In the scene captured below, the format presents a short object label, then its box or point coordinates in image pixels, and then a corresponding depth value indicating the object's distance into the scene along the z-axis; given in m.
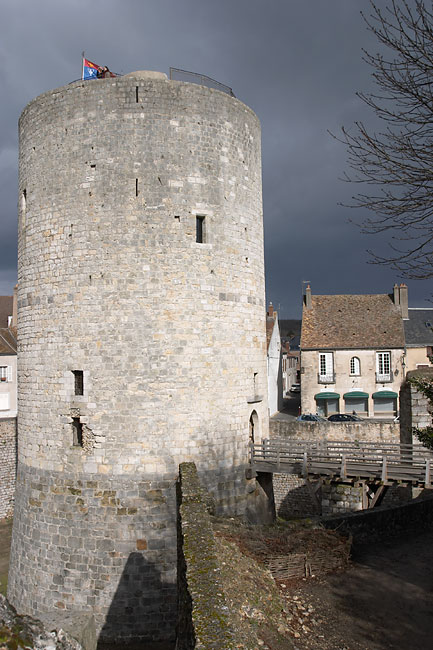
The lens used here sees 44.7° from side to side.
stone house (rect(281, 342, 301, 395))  48.61
